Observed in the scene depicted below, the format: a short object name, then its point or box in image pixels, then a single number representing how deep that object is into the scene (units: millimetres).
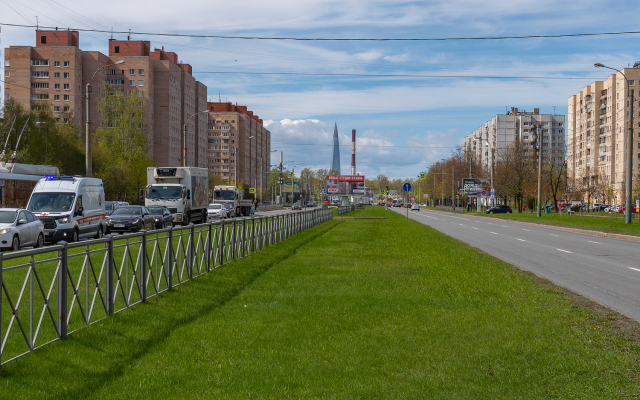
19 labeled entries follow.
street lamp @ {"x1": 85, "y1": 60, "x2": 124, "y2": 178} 30781
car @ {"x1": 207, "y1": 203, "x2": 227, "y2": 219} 52188
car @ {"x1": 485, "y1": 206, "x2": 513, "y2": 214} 83750
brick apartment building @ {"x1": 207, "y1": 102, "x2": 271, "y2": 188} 173125
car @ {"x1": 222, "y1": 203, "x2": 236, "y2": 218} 56144
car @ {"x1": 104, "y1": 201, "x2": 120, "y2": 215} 46525
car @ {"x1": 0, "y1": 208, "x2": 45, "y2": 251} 19984
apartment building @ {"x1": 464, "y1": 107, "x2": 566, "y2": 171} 164500
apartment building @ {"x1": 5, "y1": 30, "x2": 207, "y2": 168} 105500
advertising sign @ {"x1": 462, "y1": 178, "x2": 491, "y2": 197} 87438
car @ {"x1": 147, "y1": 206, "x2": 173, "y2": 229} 34906
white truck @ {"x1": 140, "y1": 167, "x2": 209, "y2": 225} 38188
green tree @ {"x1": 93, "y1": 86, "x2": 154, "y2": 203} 66438
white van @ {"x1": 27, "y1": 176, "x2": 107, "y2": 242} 24109
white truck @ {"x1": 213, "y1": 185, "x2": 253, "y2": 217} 63438
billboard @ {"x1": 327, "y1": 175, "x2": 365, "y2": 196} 124062
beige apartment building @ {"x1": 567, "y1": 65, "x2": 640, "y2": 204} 113562
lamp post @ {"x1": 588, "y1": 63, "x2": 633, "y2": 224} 35356
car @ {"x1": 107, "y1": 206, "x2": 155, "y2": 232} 31375
